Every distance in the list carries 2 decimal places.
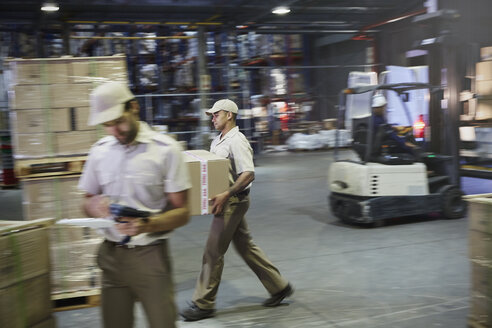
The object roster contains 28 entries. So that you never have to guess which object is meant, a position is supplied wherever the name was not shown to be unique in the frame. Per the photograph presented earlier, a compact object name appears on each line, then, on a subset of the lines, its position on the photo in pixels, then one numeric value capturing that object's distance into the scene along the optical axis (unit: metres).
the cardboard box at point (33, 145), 4.97
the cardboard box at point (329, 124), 22.16
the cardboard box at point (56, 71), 5.04
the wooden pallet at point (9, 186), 14.16
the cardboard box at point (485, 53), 9.95
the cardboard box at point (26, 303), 3.42
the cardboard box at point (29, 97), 4.96
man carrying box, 4.58
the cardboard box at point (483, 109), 9.69
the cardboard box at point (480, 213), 3.76
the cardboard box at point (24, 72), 4.97
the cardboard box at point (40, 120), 4.97
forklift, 8.06
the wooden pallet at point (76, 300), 5.01
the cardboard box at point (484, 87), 9.72
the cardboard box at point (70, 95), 5.05
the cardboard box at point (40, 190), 4.94
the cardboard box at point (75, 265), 5.00
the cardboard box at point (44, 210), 4.93
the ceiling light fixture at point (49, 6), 14.06
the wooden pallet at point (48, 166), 4.93
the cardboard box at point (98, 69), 5.10
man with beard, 2.70
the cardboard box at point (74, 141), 5.08
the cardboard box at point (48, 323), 3.69
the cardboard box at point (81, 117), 5.10
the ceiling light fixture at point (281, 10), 16.08
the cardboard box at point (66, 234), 4.99
